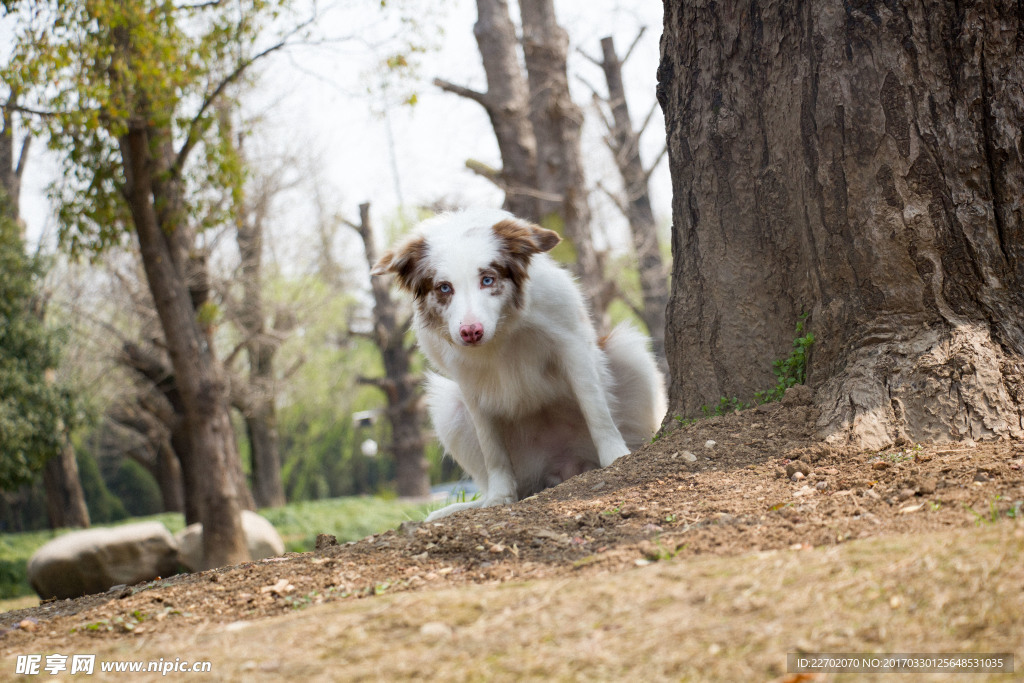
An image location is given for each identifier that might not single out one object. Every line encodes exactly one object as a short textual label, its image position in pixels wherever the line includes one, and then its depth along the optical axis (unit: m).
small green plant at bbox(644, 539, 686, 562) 2.55
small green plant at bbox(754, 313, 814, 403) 4.02
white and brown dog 4.41
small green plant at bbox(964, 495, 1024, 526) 2.41
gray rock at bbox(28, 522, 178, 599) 12.55
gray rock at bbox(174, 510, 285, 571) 13.22
